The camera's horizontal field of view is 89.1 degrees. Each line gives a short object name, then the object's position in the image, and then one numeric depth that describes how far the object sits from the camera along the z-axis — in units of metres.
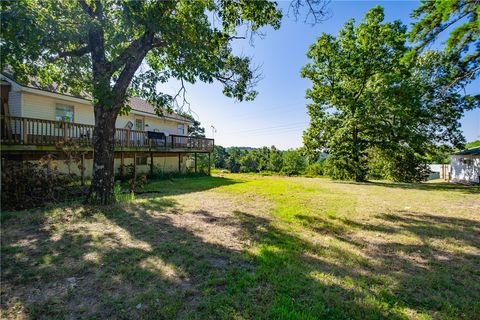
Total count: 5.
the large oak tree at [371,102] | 15.43
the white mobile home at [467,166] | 21.95
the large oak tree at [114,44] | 5.64
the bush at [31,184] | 6.52
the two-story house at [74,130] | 9.61
